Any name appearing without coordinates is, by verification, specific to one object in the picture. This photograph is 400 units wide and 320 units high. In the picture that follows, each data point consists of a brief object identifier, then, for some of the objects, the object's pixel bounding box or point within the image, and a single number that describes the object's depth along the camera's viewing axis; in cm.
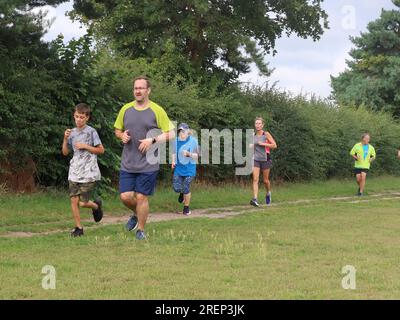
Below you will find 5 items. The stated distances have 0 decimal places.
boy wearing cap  1441
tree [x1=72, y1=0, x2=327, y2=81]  2381
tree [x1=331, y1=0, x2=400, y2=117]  4478
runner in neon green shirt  2136
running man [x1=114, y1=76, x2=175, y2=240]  962
